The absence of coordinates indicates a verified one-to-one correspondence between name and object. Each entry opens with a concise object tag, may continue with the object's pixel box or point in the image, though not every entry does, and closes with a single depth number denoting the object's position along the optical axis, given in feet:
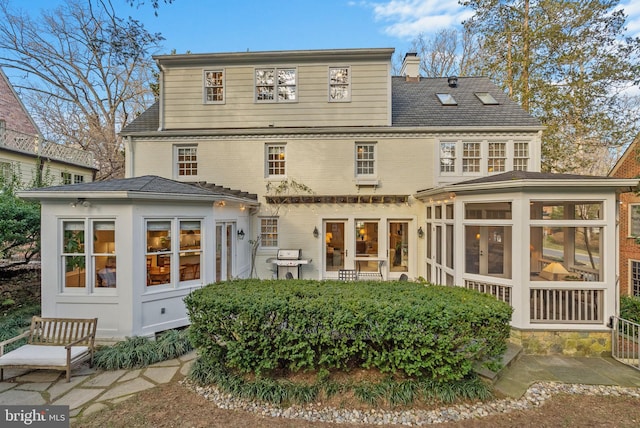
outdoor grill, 28.35
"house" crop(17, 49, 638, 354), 29.43
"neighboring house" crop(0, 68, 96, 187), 41.32
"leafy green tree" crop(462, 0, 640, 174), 37.55
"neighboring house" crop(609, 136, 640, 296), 39.81
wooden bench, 13.12
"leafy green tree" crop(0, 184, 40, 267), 20.72
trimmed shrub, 10.99
